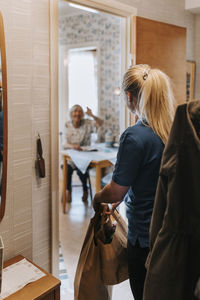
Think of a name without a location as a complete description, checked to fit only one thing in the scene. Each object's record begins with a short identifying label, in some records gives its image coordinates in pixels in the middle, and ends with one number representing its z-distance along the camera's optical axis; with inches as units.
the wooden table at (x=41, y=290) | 57.7
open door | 96.4
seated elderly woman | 157.1
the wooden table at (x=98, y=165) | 149.4
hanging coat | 34.3
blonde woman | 53.3
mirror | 61.7
